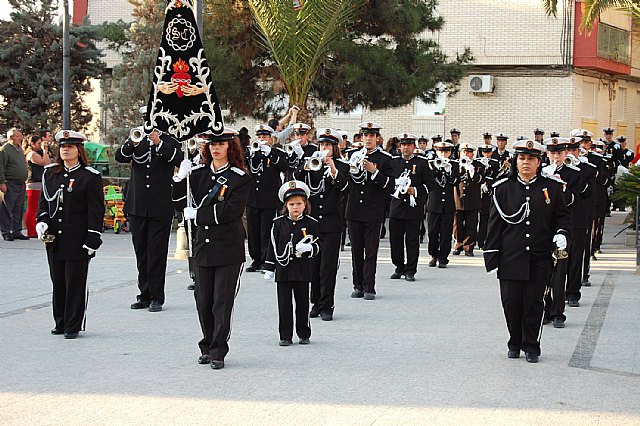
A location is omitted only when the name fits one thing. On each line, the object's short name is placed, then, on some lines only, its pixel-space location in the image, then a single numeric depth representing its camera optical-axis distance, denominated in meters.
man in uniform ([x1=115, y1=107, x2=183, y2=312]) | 12.10
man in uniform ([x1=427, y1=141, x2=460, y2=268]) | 17.31
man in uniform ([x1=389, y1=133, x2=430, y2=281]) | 15.09
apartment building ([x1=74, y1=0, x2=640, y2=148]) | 35.72
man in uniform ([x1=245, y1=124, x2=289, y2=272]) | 15.40
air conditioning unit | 36.34
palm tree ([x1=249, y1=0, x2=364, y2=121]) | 22.05
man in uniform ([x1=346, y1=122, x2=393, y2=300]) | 13.28
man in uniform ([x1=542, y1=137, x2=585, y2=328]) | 11.34
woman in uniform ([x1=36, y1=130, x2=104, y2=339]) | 10.14
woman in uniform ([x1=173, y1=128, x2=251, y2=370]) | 8.90
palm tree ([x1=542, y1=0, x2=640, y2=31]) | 22.36
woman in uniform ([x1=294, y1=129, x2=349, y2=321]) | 11.62
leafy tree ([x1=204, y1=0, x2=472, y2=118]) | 25.11
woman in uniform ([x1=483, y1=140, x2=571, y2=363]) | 9.31
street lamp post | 23.91
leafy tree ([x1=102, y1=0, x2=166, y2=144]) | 27.95
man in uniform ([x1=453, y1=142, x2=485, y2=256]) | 19.25
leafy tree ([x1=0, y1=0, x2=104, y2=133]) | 30.36
